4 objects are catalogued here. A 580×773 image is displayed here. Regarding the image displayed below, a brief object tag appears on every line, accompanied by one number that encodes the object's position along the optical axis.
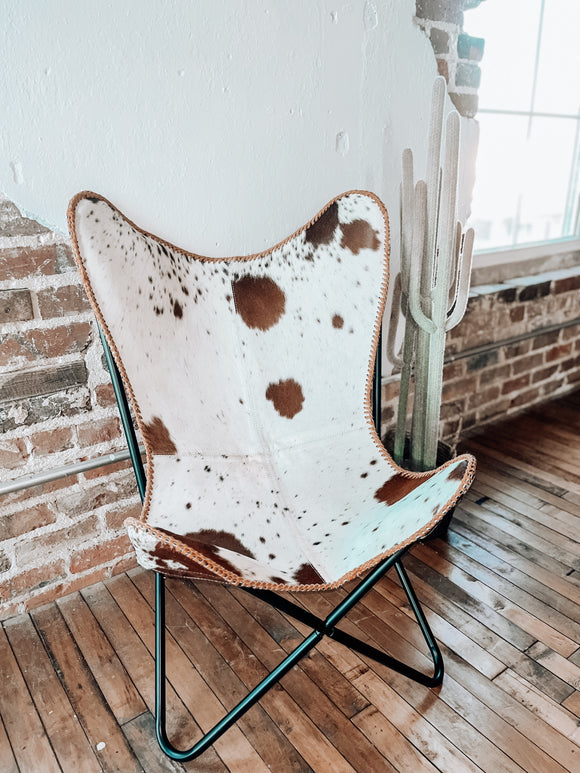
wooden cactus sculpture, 1.56
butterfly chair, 1.13
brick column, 1.75
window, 2.25
